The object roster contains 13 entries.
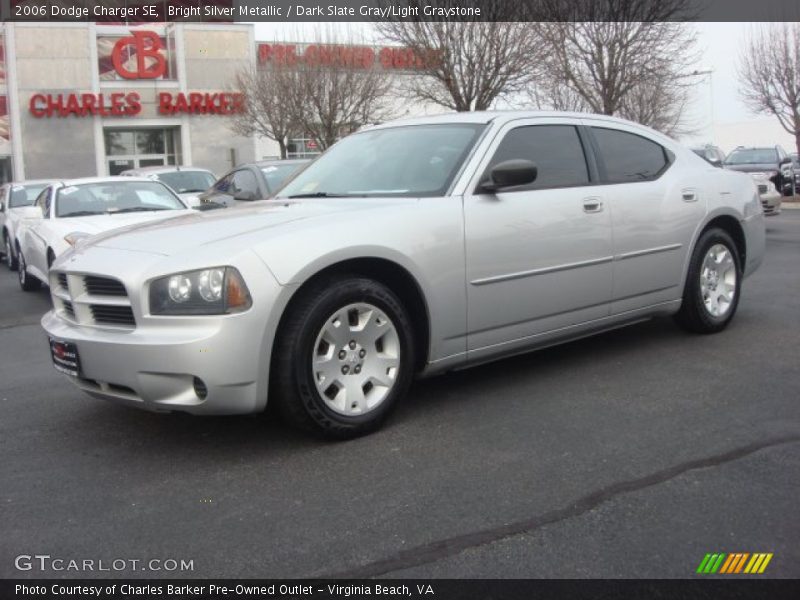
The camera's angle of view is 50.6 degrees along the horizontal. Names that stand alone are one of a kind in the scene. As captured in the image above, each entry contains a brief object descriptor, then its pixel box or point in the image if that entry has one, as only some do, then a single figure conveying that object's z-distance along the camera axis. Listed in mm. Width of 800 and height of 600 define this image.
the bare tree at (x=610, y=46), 20688
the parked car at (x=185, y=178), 15461
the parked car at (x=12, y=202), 13297
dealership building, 33719
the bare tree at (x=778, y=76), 25891
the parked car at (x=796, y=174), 24078
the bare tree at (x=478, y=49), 18672
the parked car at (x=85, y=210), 9055
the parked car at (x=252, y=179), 11414
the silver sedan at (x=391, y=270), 3789
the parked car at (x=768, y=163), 20367
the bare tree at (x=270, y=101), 26453
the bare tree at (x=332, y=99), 25219
